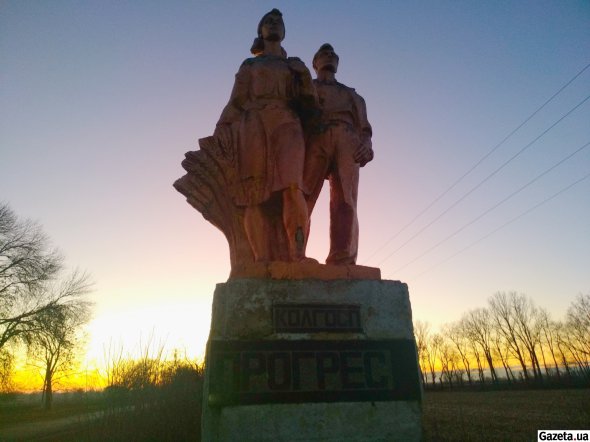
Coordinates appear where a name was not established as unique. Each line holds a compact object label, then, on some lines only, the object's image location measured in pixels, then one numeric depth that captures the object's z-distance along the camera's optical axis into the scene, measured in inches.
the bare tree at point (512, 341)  1900.8
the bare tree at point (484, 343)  2071.1
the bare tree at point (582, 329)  1671.1
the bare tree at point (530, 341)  1885.3
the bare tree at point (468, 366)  2120.8
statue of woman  118.7
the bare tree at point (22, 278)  726.5
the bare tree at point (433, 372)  2200.1
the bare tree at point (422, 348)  2334.8
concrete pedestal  85.3
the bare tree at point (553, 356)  1766.0
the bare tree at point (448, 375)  2163.9
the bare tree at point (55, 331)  753.0
